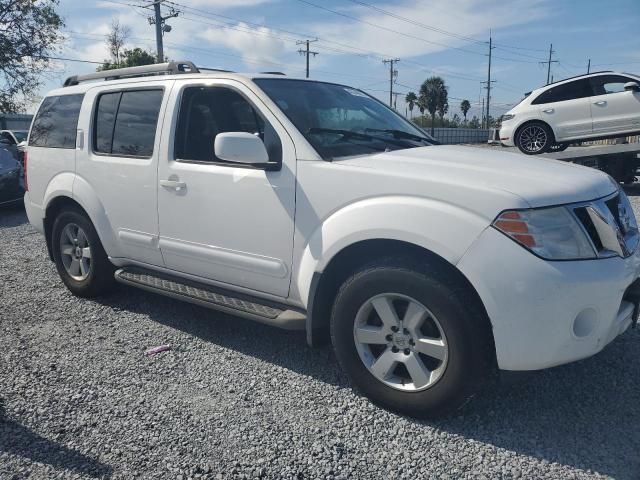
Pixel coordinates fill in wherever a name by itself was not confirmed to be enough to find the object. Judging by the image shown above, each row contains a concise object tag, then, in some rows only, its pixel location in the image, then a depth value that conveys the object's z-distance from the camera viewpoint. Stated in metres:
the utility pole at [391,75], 72.31
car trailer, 9.84
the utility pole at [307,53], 55.00
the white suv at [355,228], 2.42
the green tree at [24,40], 27.42
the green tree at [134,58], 36.07
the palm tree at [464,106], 85.19
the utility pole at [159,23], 32.75
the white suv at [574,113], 10.46
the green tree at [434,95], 72.31
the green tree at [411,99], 77.12
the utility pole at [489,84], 68.44
